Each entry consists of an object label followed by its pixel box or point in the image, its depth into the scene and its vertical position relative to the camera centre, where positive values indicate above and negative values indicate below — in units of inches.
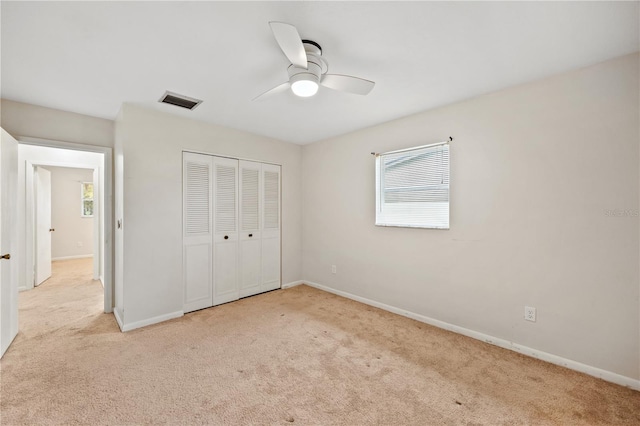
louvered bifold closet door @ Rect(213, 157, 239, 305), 141.8 -9.8
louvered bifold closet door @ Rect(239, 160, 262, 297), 152.7 -9.5
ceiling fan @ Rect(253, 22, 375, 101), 65.8 +37.4
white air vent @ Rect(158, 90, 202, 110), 104.1 +45.5
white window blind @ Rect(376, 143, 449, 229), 116.6 +11.5
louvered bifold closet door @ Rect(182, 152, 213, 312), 130.7 -8.9
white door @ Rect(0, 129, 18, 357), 91.7 -9.3
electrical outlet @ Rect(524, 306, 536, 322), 93.3 -35.5
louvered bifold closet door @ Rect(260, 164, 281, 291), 162.9 -8.4
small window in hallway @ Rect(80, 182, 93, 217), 276.2 +14.5
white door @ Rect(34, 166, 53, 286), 172.9 -7.6
